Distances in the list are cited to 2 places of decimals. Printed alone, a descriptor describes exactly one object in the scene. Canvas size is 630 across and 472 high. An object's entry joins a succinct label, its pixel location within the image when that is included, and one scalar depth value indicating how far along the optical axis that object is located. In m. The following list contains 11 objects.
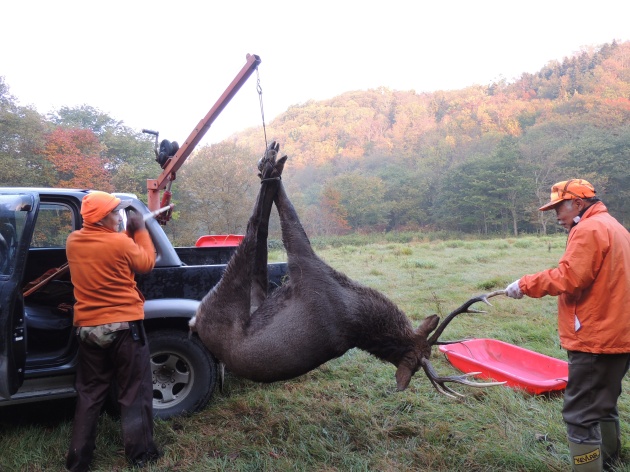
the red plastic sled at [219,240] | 6.48
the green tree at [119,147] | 20.48
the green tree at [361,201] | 36.16
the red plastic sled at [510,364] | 4.38
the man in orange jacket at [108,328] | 3.27
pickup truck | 3.49
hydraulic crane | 5.24
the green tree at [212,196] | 20.48
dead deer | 2.82
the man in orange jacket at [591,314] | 2.80
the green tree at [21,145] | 15.65
